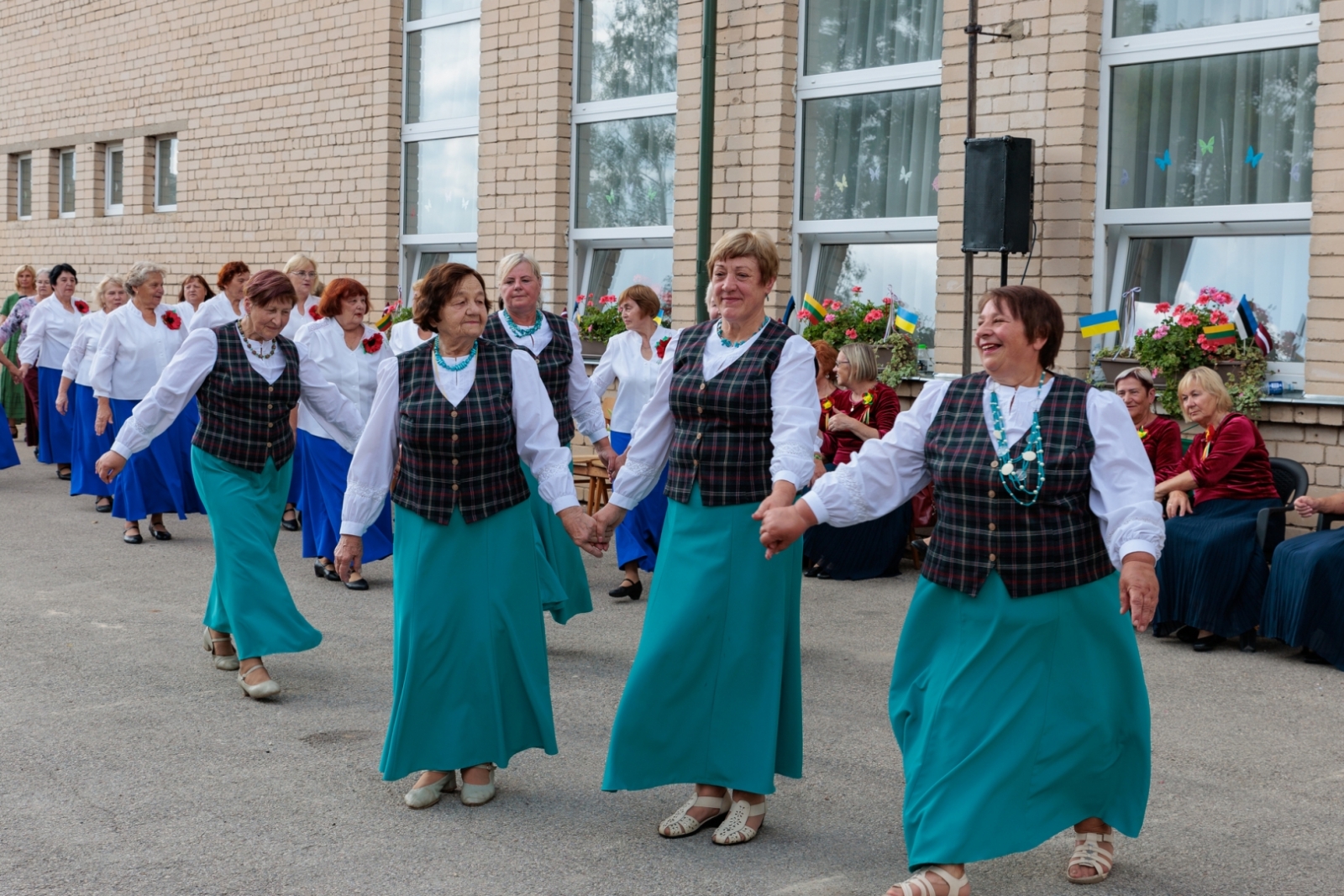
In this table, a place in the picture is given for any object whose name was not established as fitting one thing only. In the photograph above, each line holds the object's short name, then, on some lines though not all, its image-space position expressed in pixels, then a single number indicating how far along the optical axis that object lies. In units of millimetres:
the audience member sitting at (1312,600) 7164
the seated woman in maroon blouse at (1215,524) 7527
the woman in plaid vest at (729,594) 4637
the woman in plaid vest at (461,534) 4922
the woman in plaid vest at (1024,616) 3932
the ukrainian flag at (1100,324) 9297
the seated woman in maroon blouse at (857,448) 9680
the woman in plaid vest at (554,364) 7215
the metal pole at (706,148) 11594
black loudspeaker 9367
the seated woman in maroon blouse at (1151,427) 8297
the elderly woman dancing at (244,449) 6469
